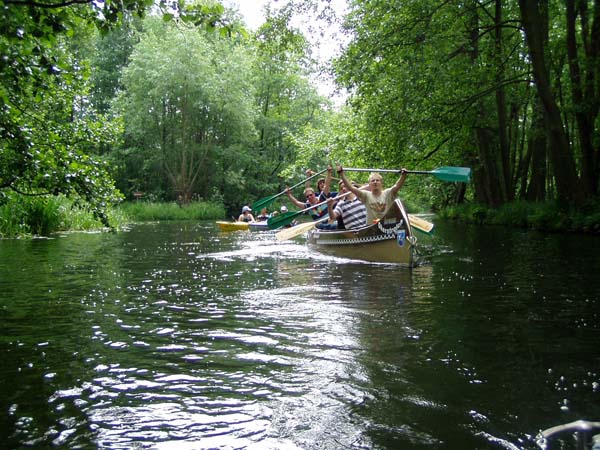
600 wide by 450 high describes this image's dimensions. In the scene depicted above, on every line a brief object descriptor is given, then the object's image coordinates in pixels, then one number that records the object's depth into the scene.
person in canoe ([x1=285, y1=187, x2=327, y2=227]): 13.86
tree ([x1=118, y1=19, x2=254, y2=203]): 32.69
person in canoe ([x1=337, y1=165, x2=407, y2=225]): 9.39
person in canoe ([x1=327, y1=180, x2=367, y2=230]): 11.02
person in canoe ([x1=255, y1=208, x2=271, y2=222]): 22.58
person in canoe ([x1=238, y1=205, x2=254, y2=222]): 22.09
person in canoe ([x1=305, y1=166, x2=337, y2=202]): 12.01
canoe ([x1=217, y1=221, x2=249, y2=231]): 19.97
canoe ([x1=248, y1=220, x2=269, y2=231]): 20.69
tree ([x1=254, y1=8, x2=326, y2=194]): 42.22
